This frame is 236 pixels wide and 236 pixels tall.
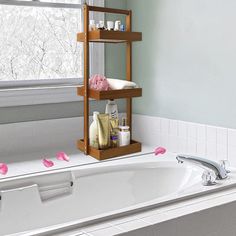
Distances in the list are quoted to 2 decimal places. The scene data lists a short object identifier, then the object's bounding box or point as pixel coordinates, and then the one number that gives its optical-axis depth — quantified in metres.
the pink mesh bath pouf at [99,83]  2.25
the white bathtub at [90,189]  1.90
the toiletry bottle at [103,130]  2.29
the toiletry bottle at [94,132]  2.32
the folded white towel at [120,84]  2.29
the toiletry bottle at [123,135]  2.36
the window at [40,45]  2.42
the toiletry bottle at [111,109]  2.39
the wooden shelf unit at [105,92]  2.23
